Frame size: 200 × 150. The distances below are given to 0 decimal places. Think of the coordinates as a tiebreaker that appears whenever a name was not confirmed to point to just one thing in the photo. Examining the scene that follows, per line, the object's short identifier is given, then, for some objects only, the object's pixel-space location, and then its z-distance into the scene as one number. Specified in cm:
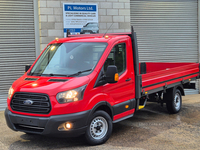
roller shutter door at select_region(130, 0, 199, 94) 1231
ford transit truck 505
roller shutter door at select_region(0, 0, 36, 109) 1009
